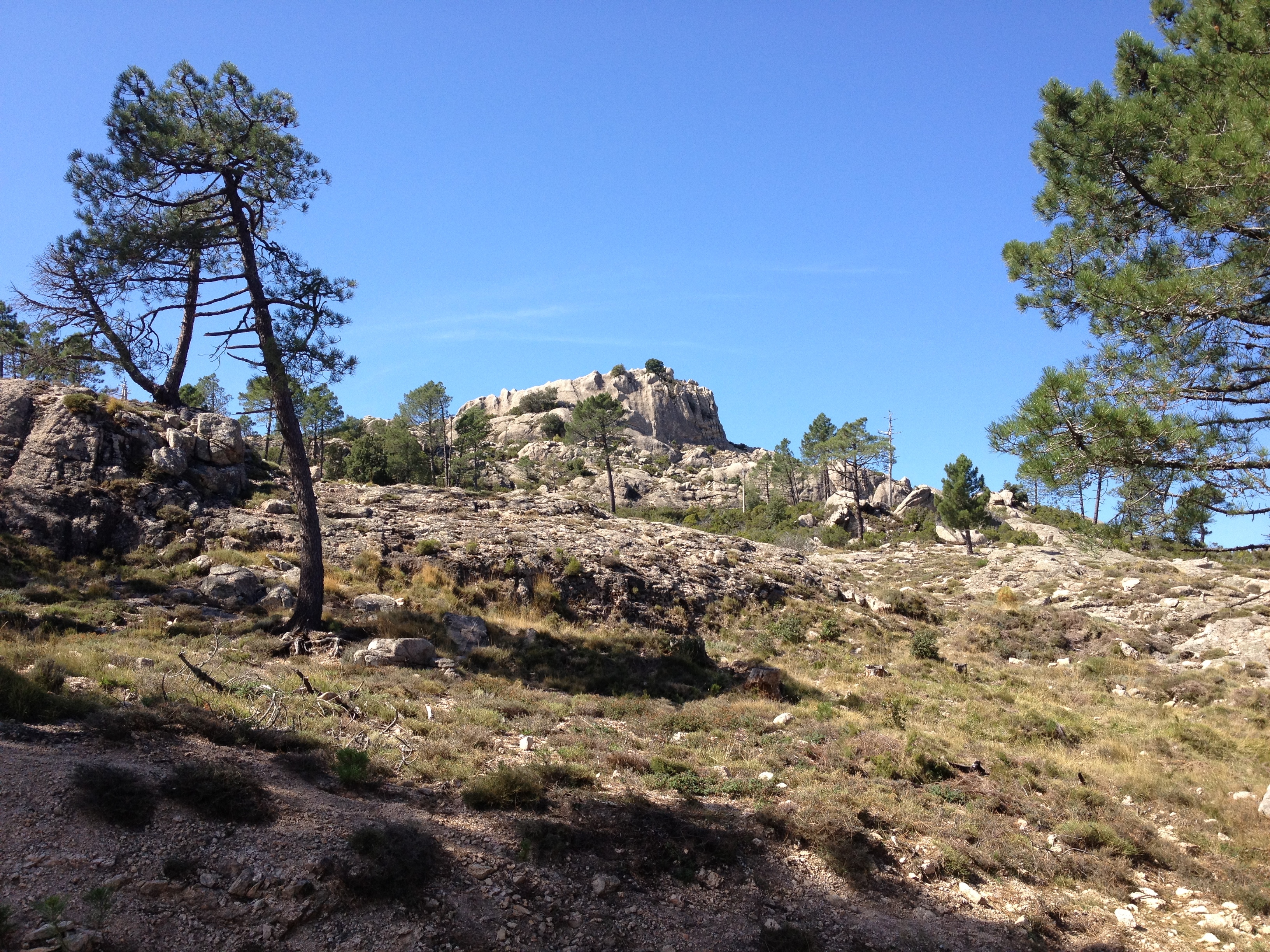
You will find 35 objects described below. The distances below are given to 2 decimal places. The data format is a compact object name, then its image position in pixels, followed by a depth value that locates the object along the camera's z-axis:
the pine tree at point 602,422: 52.16
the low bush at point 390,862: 5.66
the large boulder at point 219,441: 18.98
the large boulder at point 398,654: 12.29
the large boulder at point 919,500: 63.91
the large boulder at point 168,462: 17.47
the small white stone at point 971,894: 6.97
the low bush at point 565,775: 8.26
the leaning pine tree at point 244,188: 13.43
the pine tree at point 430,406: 54.88
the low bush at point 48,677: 8.14
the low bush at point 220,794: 6.22
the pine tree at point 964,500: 41.75
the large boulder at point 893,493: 72.75
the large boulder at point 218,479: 18.22
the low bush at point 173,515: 16.42
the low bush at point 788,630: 18.27
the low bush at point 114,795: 5.78
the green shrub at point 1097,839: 8.33
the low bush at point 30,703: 7.43
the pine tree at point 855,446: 54.66
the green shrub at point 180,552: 15.30
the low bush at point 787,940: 5.80
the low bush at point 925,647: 18.08
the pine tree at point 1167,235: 8.21
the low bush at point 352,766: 7.34
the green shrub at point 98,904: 4.76
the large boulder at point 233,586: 14.08
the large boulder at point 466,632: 14.08
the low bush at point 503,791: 7.43
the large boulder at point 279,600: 14.16
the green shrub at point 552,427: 86.12
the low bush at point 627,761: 9.25
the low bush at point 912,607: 23.09
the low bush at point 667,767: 9.26
